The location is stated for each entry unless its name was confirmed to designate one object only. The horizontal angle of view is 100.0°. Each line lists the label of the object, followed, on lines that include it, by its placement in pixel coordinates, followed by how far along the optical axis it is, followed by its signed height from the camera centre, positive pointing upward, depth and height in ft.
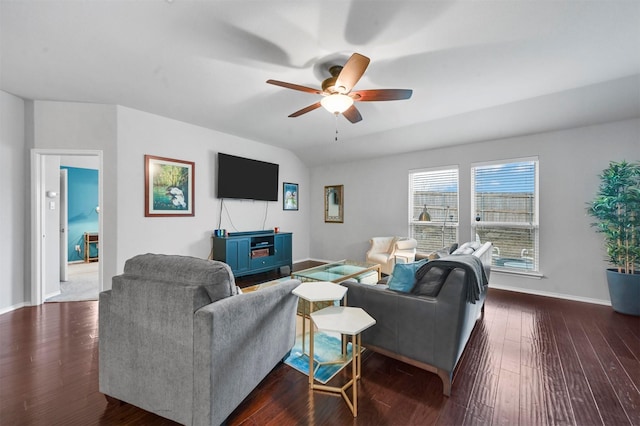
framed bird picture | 12.93 +1.19
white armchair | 15.55 -2.44
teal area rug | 6.82 -4.10
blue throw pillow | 6.78 -1.69
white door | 15.55 -1.18
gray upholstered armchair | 4.61 -2.38
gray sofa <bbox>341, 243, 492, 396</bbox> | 6.02 -2.55
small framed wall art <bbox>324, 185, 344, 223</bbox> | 20.74 +0.55
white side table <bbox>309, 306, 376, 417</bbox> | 5.43 -2.37
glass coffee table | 11.22 -2.77
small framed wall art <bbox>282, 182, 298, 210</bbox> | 20.24 +1.15
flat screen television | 15.85 +2.05
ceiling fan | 7.15 +3.49
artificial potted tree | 10.52 -0.67
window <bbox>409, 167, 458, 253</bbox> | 16.03 +0.21
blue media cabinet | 14.83 -2.39
